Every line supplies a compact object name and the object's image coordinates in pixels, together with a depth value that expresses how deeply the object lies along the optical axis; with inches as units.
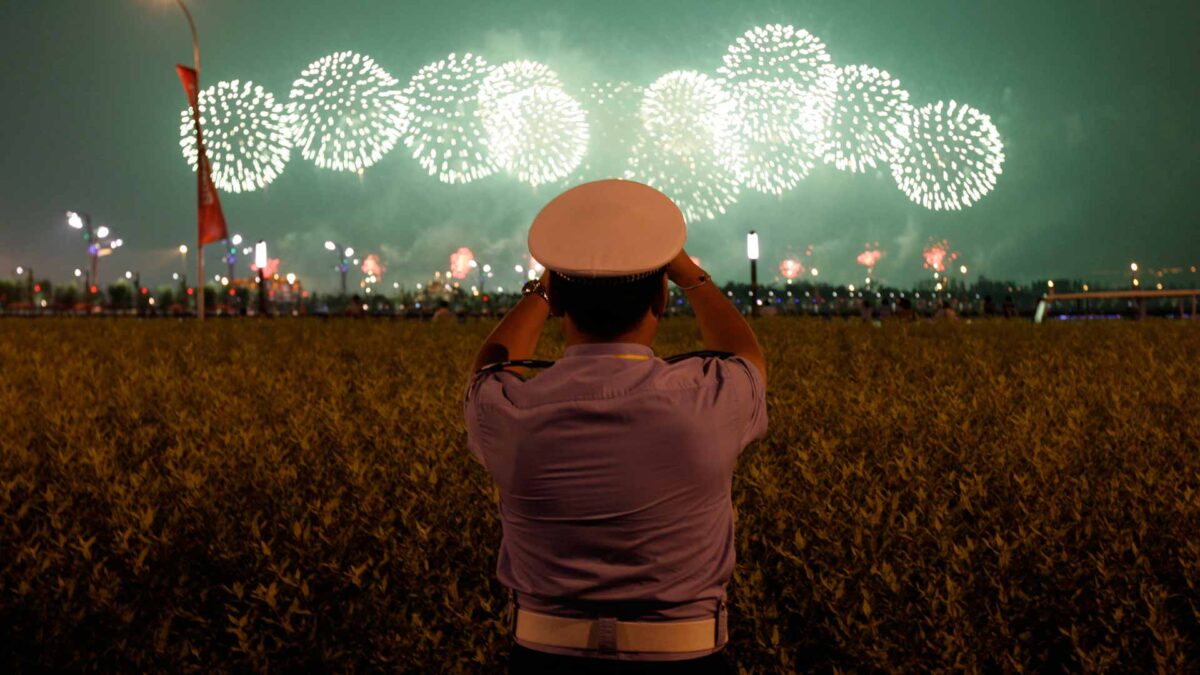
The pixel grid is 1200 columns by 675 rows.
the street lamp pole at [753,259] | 1481.3
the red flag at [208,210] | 880.9
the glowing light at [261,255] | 1569.3
